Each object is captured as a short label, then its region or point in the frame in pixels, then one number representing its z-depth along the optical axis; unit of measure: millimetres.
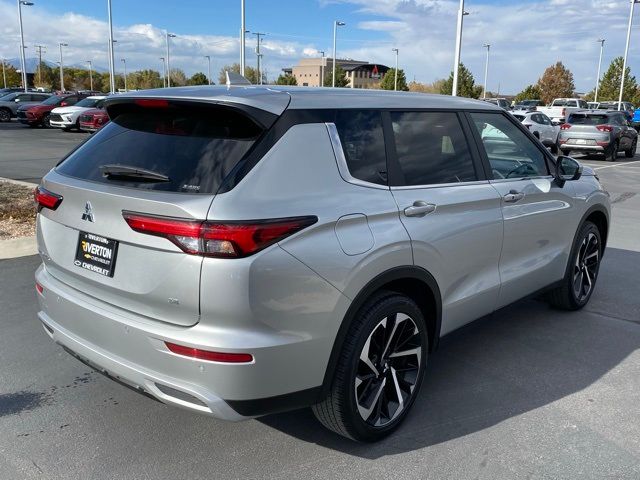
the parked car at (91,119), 25422
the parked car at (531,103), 50044
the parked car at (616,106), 49594
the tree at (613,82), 63781
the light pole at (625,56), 50544
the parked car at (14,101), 34156
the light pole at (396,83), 63972
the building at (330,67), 108312
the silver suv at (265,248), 2467
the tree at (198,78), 76000
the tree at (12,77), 93812
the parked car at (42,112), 29984
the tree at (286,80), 65000
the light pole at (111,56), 39825
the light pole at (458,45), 25469
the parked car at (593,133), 20531
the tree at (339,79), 64175
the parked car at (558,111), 34406
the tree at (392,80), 65938
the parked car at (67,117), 27270
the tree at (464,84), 53128
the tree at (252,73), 72469
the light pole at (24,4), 52094
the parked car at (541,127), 22453
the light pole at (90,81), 99488
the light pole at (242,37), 35219
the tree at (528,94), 68438
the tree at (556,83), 75125
